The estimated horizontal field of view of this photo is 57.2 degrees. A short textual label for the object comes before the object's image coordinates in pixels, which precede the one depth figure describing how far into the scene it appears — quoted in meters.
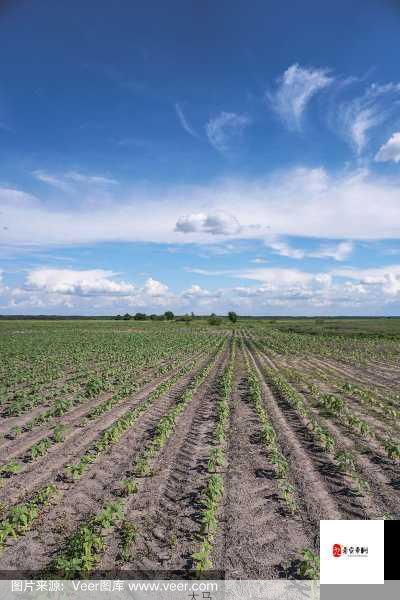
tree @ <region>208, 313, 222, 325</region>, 130.62
